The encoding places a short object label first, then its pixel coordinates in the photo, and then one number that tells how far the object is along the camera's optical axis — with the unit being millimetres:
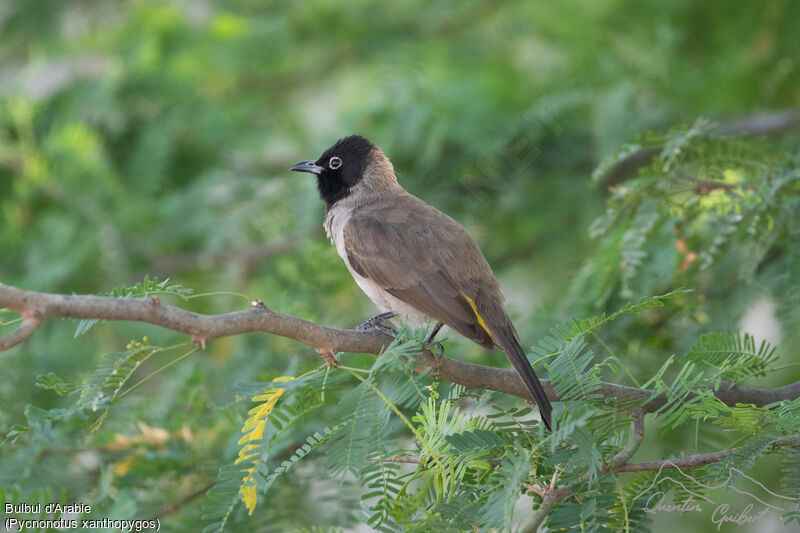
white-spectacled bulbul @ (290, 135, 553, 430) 6578
